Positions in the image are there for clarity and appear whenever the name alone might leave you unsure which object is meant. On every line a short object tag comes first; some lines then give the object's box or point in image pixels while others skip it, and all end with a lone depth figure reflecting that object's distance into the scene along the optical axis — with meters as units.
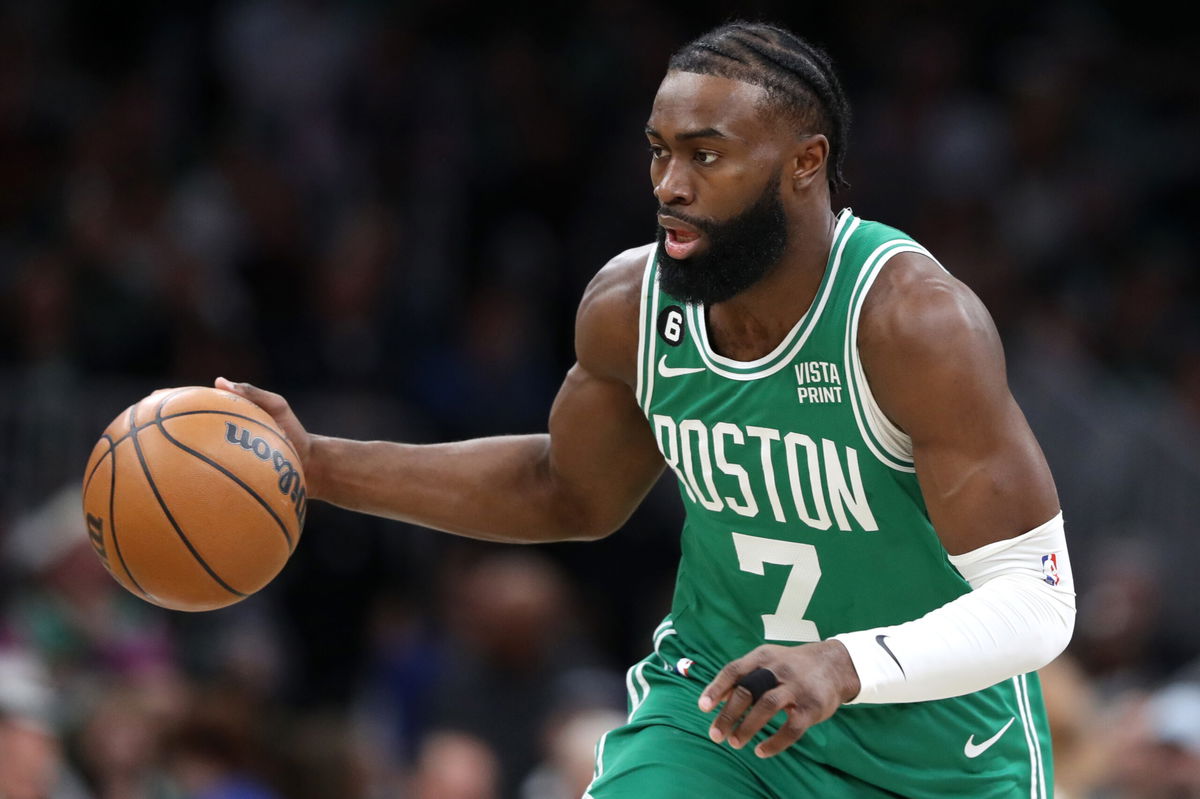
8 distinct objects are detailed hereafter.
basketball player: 8.07
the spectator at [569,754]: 13.84
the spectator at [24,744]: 12.66
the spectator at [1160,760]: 13.52
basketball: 8.95
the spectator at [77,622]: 17.56
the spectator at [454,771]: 15.66
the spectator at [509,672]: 17.67
